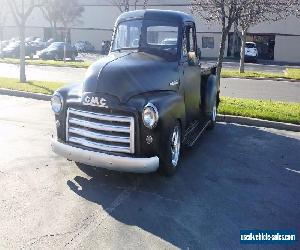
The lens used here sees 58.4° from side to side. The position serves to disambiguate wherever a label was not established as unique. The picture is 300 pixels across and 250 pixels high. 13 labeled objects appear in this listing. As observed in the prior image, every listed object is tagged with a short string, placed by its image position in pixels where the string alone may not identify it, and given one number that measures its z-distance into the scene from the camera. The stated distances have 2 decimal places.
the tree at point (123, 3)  27.54
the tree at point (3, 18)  28.66
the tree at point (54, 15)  34.33
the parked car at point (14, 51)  25.99
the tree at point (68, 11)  34.96
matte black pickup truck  3.82
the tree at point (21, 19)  11.46
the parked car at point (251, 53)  27.11
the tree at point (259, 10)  10.46
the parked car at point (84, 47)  34.61
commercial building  30.26
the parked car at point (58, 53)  24.21
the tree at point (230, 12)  8.14
